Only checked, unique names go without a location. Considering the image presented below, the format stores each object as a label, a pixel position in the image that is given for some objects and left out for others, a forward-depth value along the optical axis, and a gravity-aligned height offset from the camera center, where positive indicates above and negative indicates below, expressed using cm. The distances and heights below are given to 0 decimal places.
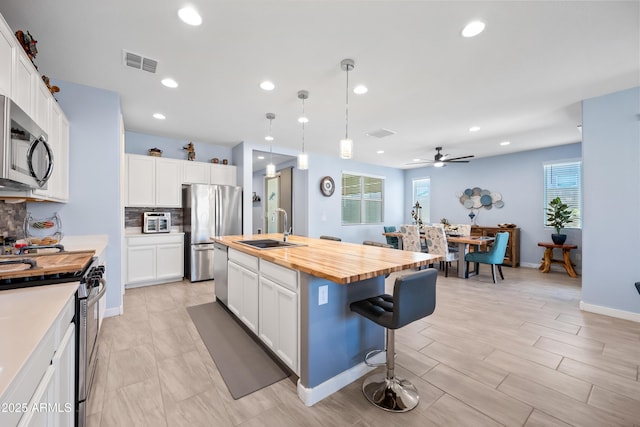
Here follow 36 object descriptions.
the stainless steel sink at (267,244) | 278 -36
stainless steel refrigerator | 455 -18
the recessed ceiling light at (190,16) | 185 +139
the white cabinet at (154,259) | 415 -77
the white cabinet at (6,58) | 153 +91
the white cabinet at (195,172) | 479 +71
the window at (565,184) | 542 +58
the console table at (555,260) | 512 -95
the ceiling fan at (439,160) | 544 +108
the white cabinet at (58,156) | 234 +55
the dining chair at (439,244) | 494 -61
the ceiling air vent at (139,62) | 238 +138
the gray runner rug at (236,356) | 195 -124
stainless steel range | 137 -40
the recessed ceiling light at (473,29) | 196 +138
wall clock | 632 +61
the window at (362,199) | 712 +34
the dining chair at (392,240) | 635 -69
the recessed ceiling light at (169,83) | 281 +138
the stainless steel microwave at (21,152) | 133 +35
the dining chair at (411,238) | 534 -54
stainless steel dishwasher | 327 -78
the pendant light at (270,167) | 348 +57
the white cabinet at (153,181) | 430 +50
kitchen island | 175 -71
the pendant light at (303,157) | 307 +63
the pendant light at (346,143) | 243 +66
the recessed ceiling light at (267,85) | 285 +138
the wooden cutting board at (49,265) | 137 -31
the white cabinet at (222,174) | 510 +72
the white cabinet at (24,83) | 172 +88
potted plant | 527 -11
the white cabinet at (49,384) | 70 -57
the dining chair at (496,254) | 461 -74
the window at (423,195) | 786 +50
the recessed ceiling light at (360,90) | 293 +137
